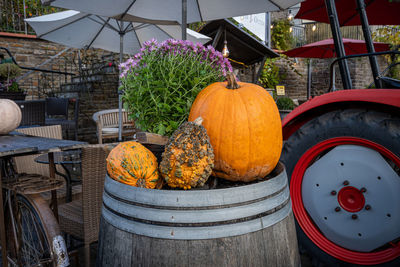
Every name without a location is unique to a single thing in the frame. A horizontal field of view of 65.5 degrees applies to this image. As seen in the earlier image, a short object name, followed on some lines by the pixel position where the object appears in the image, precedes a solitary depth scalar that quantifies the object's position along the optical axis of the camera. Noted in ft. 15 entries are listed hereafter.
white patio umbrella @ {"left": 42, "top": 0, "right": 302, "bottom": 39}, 10.28
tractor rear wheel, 5.57
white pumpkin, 7.02
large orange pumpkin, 3.66
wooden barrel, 2.94
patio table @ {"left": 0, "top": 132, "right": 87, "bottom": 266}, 5.64
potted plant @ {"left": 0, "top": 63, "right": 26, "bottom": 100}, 15.93
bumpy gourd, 3.22
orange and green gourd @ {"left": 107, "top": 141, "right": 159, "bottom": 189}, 3.40
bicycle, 5.92
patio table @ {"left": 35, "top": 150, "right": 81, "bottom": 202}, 8.49
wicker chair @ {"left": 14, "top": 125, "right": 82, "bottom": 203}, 8.43
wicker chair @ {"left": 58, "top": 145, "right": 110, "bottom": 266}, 6.40
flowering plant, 4.24
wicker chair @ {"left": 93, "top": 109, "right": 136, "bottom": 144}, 18.50
